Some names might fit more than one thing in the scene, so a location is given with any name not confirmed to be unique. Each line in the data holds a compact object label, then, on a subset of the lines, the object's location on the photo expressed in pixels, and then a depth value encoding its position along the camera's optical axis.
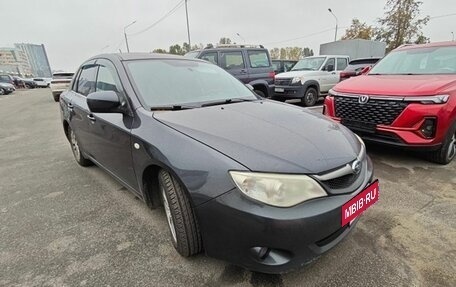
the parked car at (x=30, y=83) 37.63
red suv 3.39
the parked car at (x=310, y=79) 9.20
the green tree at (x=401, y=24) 27.55
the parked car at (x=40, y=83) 39.34
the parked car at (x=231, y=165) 1.58
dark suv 8.09
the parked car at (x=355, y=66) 9.89
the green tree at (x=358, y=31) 35.38
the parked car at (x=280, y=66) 16.22
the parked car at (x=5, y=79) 27.28
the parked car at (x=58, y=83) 14.77
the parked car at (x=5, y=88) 23.98
